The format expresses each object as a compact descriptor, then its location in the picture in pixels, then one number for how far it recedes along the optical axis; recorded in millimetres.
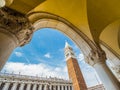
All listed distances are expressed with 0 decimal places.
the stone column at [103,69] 2291
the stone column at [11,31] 1448
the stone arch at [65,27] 2693
